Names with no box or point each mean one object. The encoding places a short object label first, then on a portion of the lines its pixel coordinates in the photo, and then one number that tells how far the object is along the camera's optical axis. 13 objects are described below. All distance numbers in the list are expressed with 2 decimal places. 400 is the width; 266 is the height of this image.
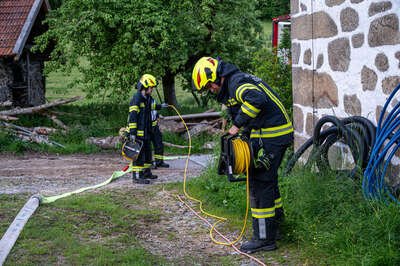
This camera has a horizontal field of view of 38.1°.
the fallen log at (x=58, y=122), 16.14
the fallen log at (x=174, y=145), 14.87
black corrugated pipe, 5.97
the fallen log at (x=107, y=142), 15.12
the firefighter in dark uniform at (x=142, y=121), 10.13
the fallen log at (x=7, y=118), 15.52
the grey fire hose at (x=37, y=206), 5.80
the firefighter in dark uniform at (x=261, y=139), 5.83
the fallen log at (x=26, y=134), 15.09
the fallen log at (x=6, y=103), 16.48
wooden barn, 17.67
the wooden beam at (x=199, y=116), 16.02
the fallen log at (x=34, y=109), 16.16
